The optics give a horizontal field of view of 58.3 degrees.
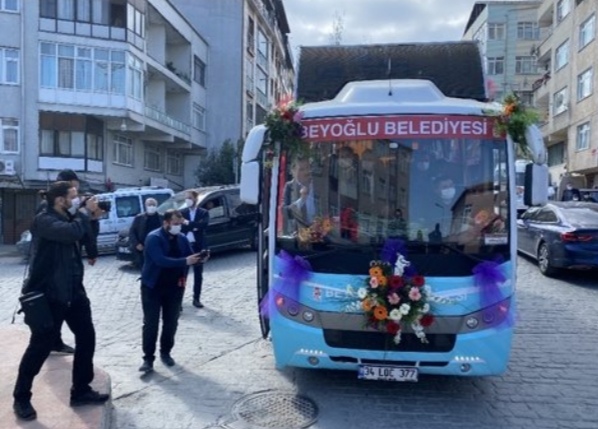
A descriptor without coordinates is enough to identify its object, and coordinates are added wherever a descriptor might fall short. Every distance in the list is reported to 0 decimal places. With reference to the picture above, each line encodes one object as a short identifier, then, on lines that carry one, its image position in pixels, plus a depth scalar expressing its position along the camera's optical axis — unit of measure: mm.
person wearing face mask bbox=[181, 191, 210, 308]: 8938
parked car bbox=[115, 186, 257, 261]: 14383
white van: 16172
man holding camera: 4254
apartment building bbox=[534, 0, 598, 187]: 28312
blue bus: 4637
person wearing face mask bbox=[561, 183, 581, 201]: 20262
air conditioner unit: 23031
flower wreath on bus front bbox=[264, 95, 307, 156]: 5047
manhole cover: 4605
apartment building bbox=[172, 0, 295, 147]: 37031
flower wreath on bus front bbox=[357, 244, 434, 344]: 4535
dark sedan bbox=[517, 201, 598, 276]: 10250
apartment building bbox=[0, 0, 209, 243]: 23672
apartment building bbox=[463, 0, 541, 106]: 45719
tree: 31922
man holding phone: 5711
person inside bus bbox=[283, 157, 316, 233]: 5031
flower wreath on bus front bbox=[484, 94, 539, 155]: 4844
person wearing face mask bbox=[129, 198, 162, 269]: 9242
